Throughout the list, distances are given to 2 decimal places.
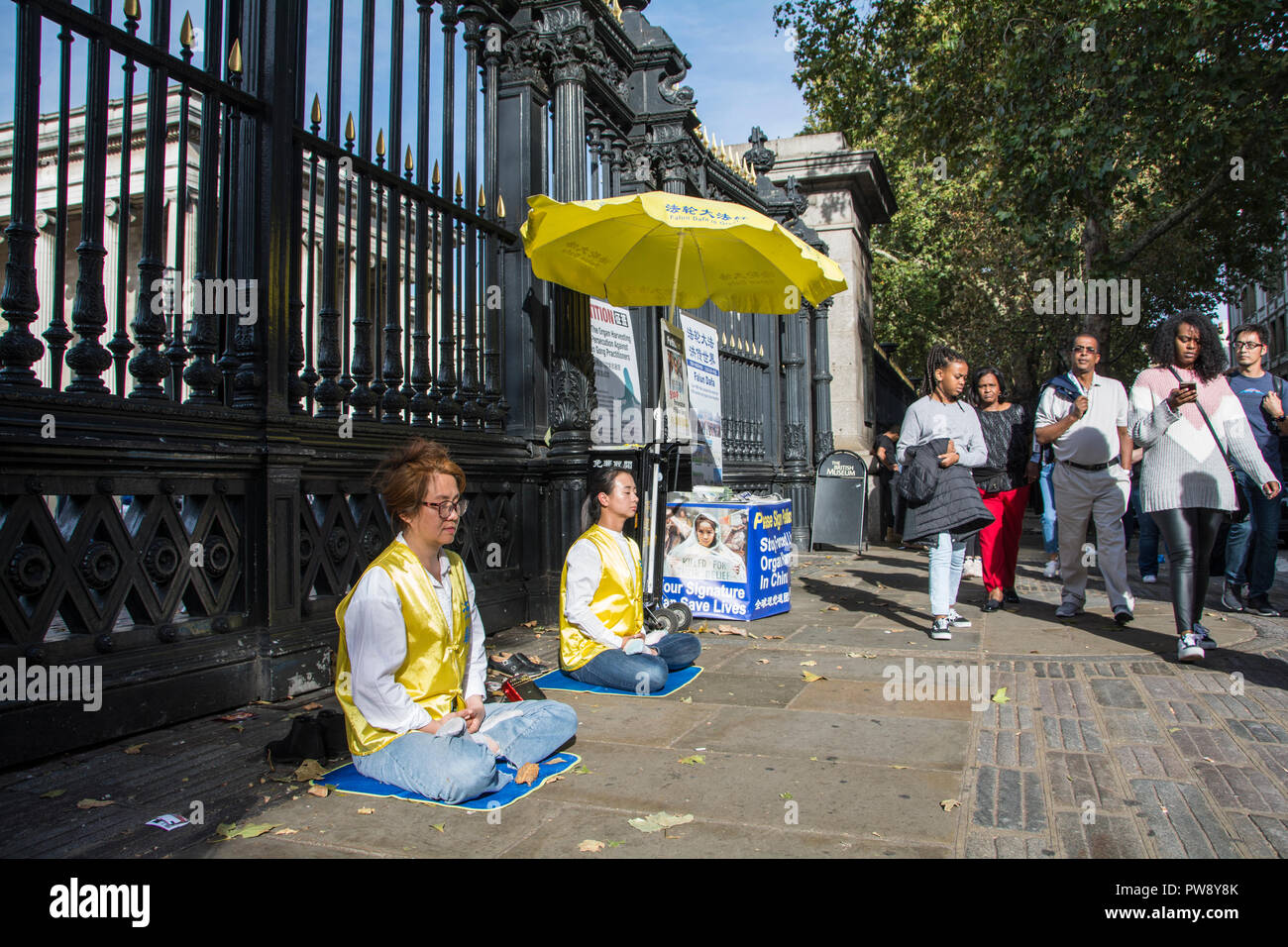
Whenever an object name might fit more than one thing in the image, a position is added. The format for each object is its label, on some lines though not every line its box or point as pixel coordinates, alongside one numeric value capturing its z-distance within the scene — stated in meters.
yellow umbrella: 6.31
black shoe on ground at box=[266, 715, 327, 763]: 3.58
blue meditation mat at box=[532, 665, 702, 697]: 5.00
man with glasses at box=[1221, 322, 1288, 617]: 7.30
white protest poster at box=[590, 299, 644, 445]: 7.95
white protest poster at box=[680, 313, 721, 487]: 9.12
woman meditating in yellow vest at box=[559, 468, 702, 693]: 4.83
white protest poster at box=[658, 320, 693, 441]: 7.54
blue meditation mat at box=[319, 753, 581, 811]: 3.21
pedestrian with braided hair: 6.41
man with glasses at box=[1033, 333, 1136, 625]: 6.77
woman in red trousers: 7.66
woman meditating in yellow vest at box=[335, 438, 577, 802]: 3.19
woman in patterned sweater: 5.42
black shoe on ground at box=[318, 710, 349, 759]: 3.65
